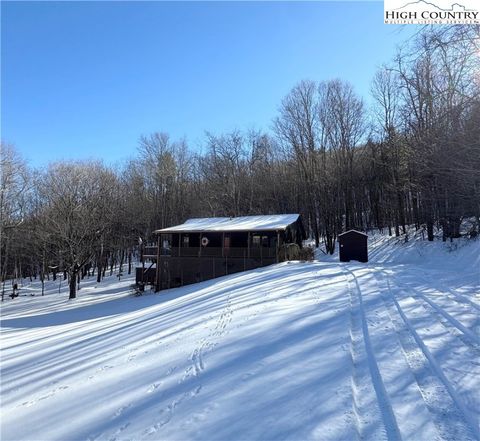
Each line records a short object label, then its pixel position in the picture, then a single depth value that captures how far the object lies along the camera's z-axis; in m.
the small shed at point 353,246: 22.92
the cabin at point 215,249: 22.30
